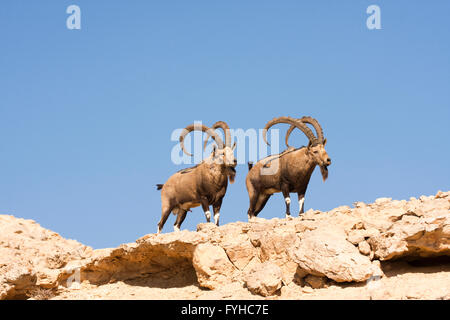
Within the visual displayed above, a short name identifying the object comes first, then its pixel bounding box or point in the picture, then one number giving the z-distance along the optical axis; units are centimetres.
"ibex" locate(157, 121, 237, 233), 1789
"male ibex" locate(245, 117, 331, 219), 1797
